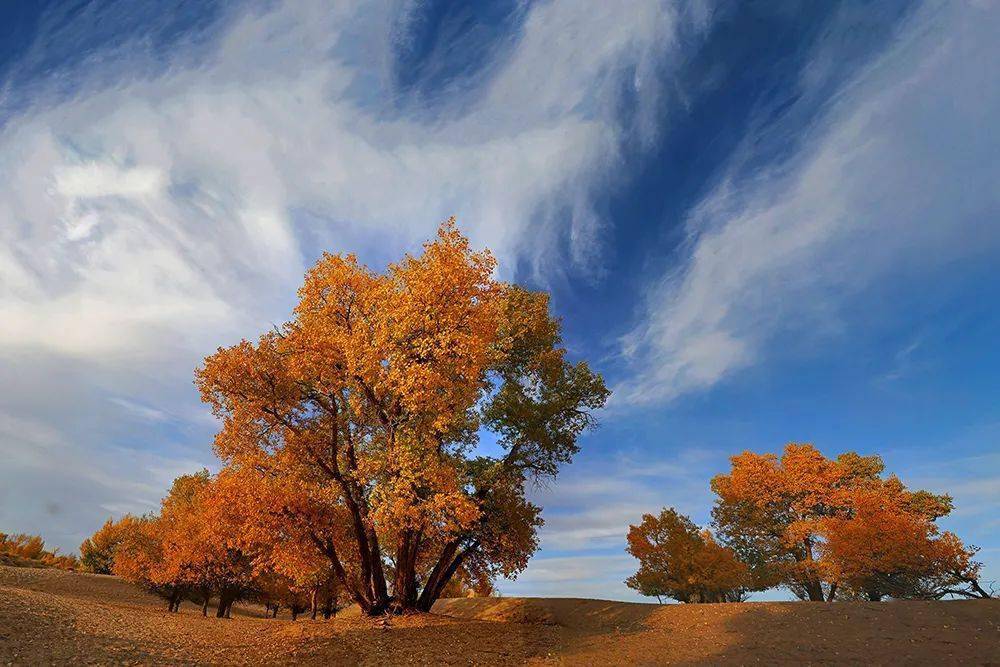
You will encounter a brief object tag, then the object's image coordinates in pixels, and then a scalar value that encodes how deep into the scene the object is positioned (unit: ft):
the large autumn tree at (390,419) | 55.11
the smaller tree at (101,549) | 195.30
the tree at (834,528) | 93.71
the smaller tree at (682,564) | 108.47
